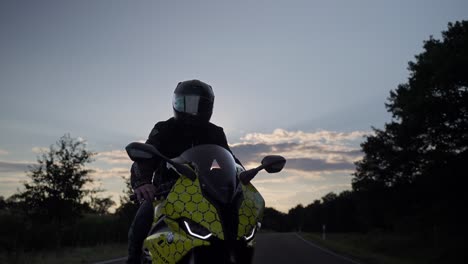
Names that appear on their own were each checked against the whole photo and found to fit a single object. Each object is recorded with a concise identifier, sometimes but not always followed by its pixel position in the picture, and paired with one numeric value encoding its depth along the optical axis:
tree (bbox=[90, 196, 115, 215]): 24.84
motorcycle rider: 2.94
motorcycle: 2.39
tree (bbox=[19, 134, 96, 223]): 23.83
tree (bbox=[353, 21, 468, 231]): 25.23
